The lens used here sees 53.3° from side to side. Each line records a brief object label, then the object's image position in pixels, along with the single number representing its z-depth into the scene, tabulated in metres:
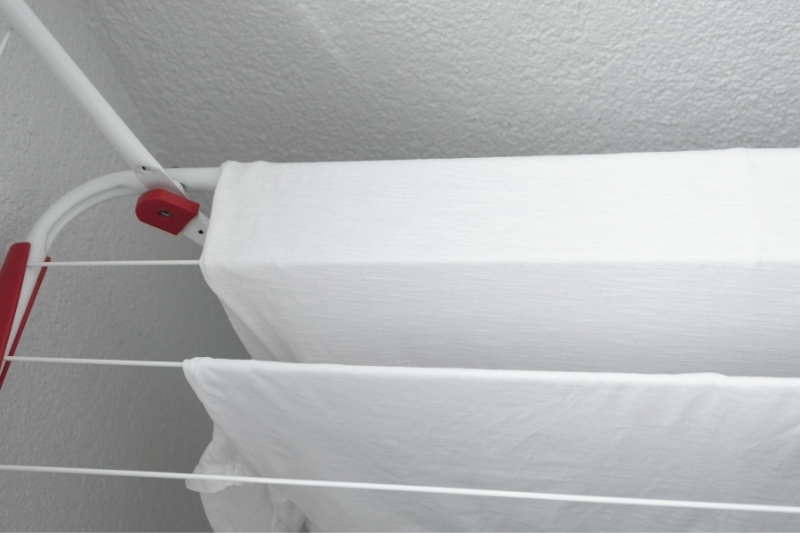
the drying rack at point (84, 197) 0.66
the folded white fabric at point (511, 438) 0.61
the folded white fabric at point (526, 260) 0.64
